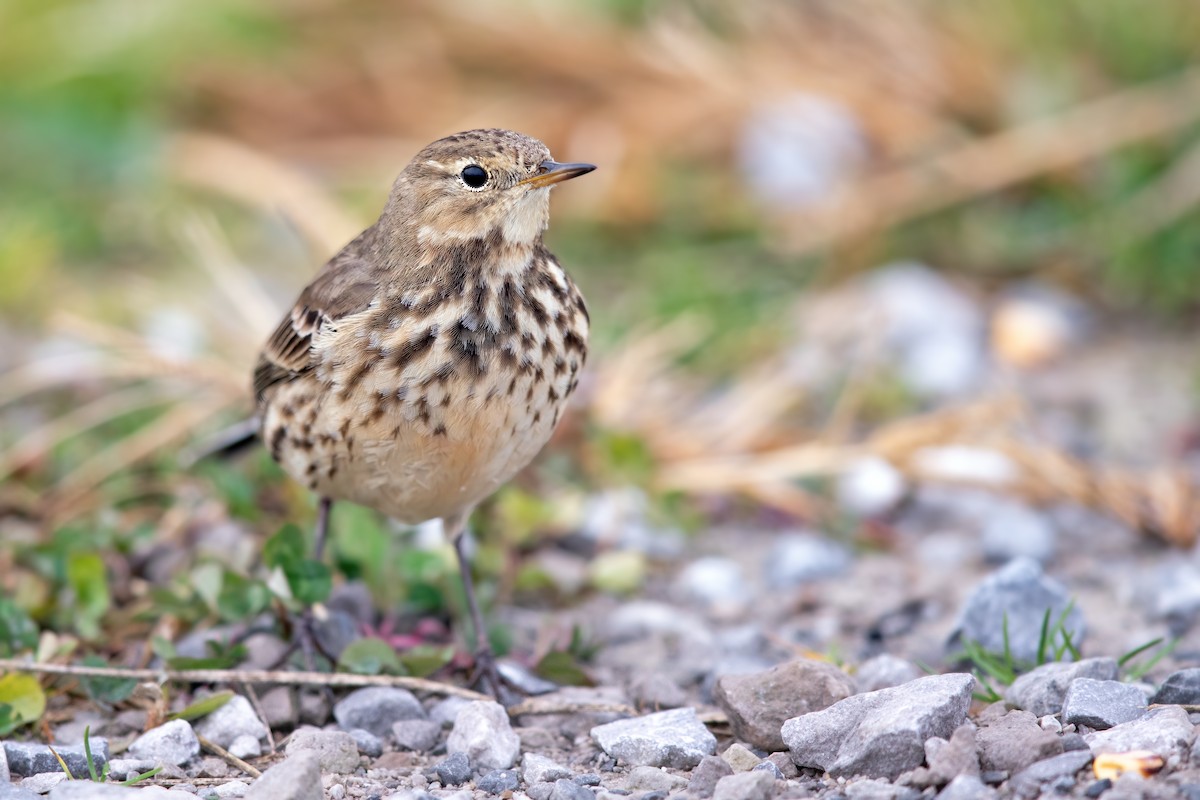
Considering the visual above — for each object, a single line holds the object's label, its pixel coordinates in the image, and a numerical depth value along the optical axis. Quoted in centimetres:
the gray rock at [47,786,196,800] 605
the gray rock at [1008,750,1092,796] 602
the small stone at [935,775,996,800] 593
